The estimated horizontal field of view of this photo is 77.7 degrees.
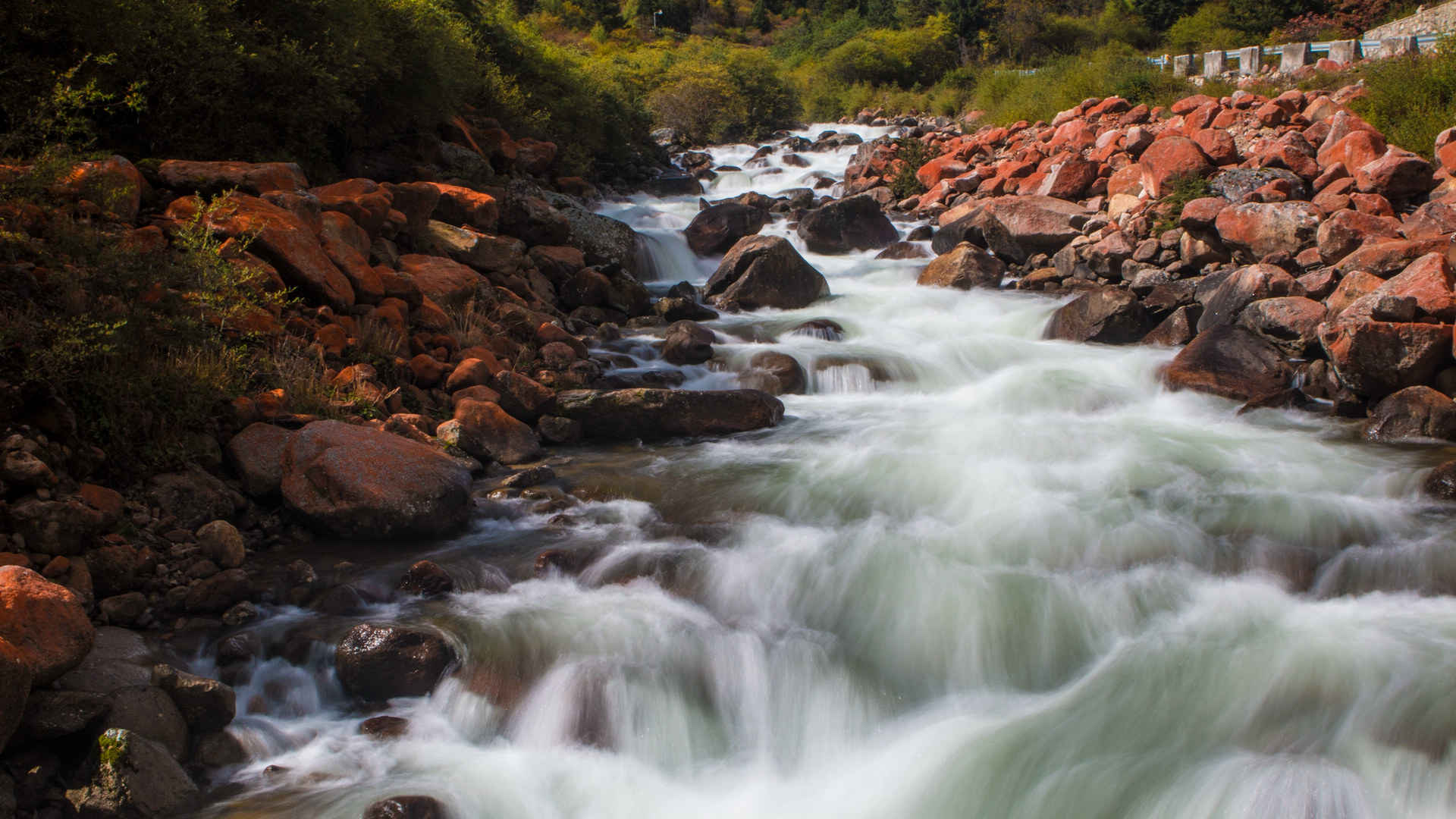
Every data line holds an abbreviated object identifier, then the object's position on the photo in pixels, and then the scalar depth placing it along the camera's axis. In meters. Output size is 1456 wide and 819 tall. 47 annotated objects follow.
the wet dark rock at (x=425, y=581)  6.15
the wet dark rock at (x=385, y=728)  4.93
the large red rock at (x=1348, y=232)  11.48
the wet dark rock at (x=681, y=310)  13.73
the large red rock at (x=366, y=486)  6.59
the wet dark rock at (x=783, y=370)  11.23
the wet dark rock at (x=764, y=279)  14.67
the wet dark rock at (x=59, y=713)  4.06
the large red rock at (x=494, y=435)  8.44
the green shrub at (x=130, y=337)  5.91
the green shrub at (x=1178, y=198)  14.11
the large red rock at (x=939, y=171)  22.23
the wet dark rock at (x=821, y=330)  13.10
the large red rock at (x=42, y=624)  4.12
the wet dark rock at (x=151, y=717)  4.30
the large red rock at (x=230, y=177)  8.99
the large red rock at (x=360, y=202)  10.39
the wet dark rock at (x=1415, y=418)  8.57
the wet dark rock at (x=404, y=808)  4.20
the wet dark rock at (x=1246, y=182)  13.46
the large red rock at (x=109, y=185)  7.39
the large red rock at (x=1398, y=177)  12.38
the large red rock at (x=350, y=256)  9.34
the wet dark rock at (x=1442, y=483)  7.23
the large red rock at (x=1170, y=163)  14.91
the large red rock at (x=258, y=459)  6.70
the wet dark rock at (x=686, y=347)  11.68
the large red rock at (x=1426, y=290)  8.95
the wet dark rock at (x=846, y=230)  18.42
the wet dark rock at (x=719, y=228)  17.45
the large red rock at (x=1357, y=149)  13.21
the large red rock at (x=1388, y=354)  8.74
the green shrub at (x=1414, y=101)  14.20
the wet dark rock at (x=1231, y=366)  9.98
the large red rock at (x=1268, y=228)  12.20
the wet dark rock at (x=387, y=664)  5.19
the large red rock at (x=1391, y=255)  10.33
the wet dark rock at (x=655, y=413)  9.38
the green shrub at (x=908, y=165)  22.80
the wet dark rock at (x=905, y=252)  17.50
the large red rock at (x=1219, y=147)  15.09
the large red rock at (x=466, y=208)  12.98
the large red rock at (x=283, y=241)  8.32
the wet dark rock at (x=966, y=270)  15.30
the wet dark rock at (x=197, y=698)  4.61
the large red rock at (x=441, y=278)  10.52
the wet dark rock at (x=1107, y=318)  12.26
